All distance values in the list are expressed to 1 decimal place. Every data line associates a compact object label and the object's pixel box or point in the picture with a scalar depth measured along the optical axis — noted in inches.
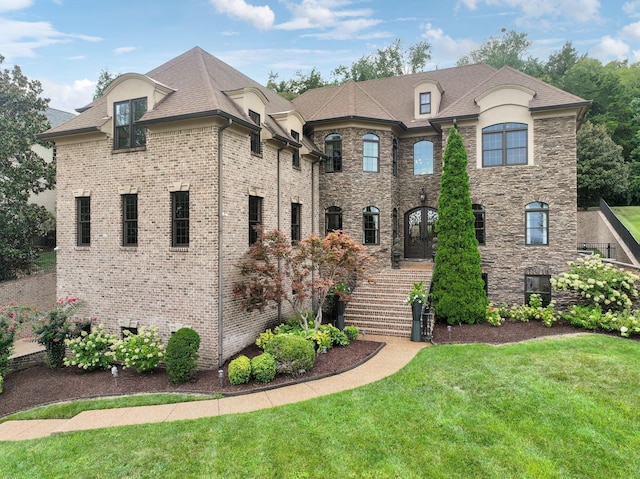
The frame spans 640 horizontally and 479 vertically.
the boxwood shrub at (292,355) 345.4
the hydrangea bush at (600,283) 486.3
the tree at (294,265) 412.8
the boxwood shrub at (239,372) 335.0
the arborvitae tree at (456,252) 511.8
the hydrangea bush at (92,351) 402.9
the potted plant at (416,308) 453.1
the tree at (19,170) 621.0
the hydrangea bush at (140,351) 376.2
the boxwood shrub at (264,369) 335.9
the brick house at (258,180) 401.7
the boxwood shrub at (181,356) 346.9
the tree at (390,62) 1298.0
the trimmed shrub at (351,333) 453.1
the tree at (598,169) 895.7
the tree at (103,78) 1167.6
